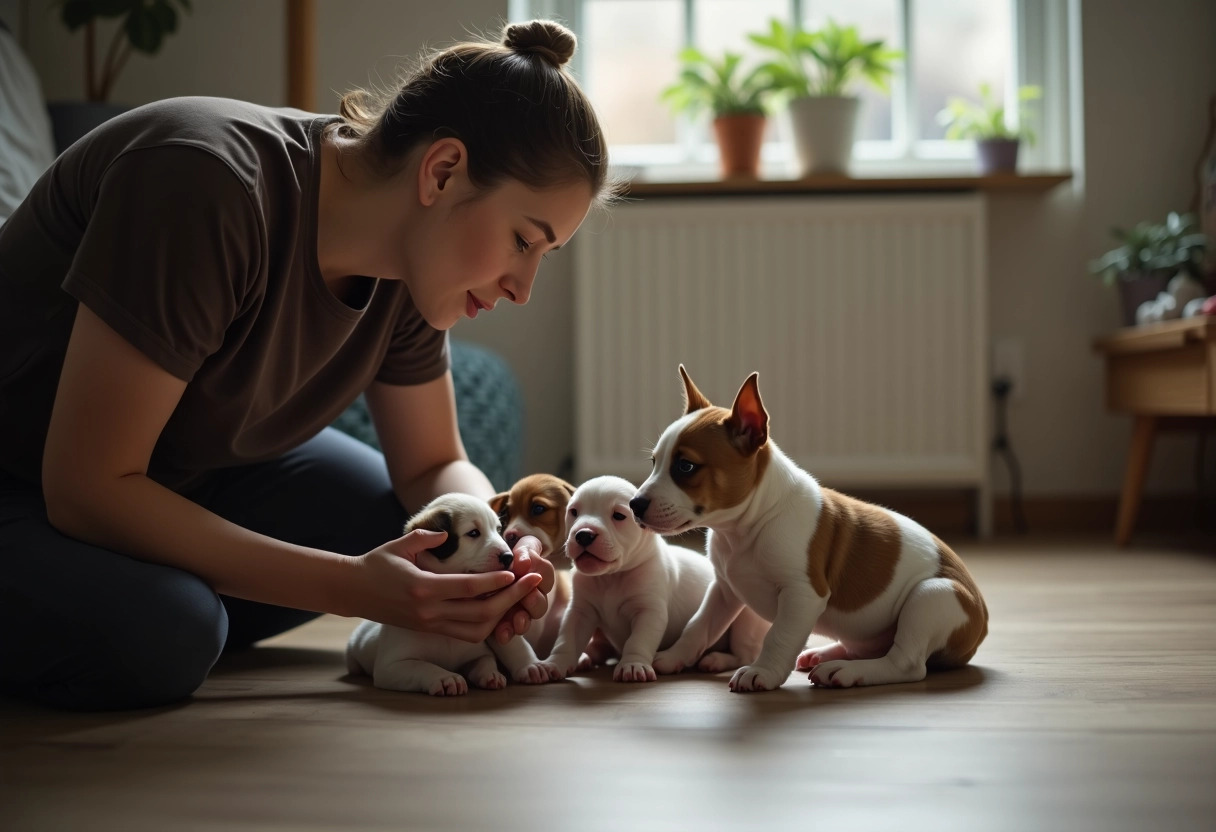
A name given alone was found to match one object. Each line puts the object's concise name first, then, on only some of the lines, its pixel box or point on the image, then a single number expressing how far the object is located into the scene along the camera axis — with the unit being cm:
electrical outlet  311
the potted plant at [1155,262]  269
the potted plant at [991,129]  296
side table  234
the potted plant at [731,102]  298
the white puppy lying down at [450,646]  126
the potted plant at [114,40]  275
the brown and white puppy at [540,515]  141
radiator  297
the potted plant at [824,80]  291
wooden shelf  294
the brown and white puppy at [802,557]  128
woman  110
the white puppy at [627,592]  135
